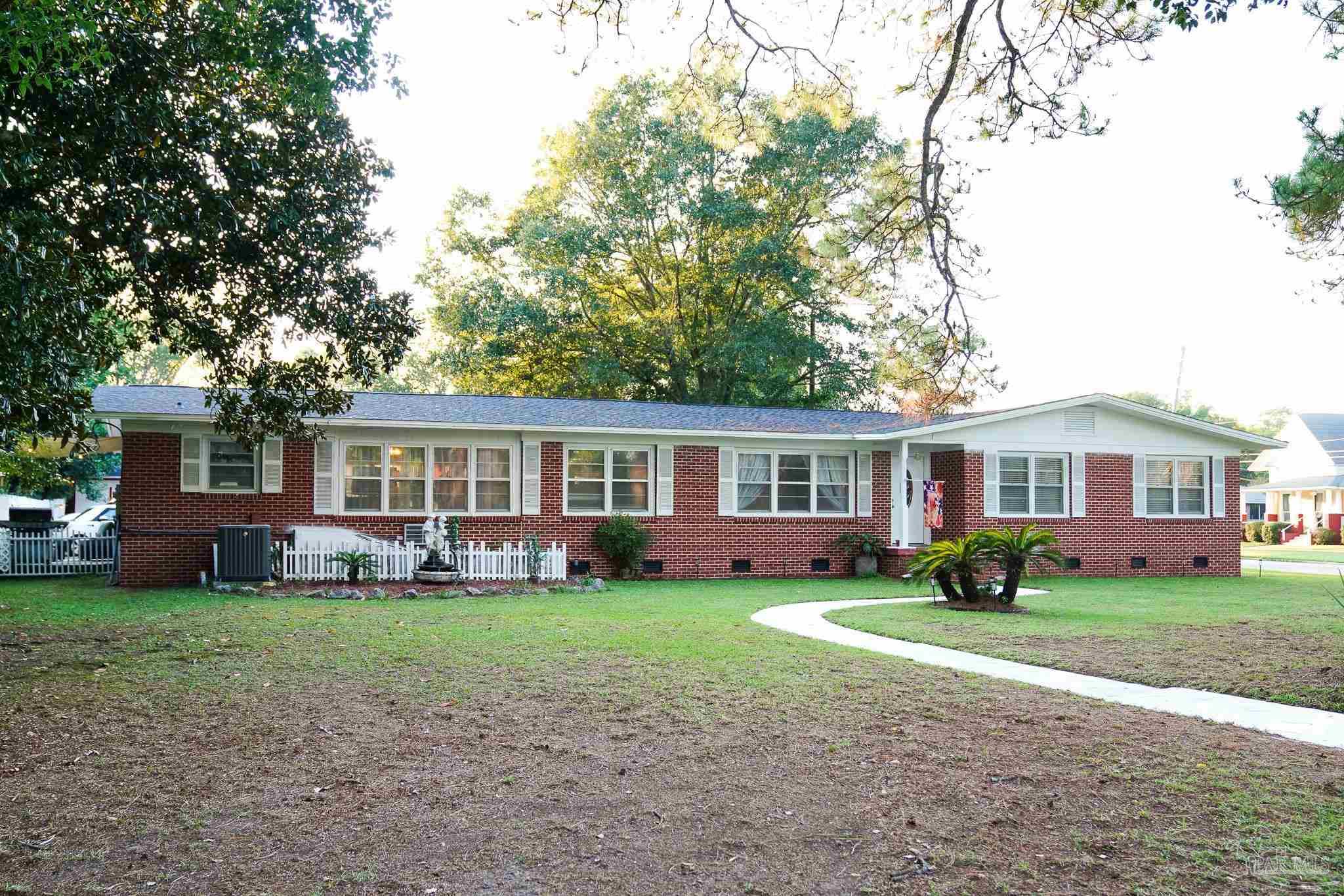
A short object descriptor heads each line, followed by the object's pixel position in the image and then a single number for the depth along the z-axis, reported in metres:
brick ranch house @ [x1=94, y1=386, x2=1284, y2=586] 16.89
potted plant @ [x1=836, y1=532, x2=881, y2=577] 20.03
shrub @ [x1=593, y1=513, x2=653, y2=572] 18.44
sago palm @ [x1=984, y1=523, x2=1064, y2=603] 13.28
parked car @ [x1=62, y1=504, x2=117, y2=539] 20.44
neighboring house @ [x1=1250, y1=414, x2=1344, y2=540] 42.00
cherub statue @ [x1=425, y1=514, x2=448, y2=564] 16.30
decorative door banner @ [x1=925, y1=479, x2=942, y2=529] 19.36
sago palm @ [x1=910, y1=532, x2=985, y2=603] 13.37
